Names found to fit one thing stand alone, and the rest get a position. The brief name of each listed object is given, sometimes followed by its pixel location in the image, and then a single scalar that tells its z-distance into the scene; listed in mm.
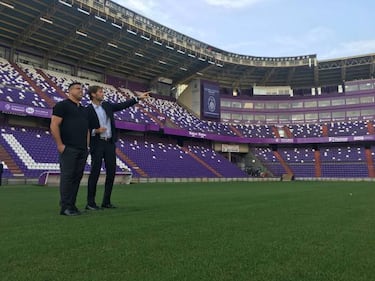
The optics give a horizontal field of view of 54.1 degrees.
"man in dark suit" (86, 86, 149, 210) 6141
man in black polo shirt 5395
